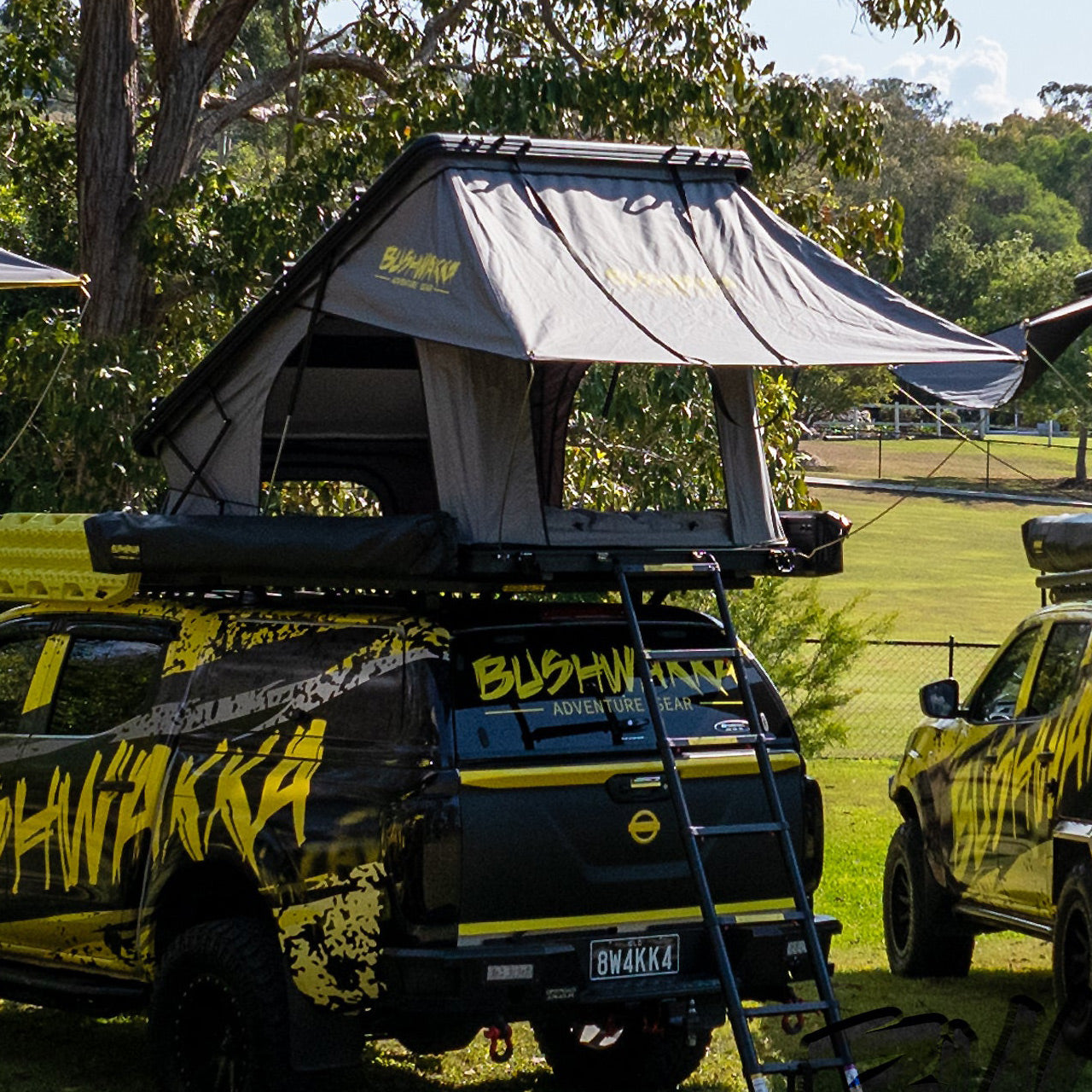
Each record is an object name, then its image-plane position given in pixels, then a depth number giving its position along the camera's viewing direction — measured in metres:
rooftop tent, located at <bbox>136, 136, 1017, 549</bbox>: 12.90
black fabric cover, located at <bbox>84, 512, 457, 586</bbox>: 12.42
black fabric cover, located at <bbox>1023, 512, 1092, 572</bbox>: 17.09
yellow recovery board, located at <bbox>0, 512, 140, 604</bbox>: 14.47
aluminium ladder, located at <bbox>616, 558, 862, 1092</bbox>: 11.55
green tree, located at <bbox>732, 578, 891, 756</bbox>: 36.87
